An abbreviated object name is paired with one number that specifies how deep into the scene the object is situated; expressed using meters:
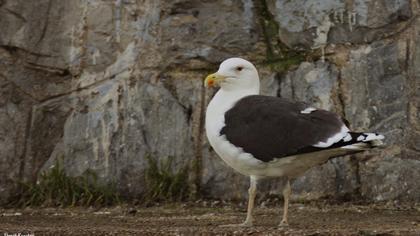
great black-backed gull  10.95
